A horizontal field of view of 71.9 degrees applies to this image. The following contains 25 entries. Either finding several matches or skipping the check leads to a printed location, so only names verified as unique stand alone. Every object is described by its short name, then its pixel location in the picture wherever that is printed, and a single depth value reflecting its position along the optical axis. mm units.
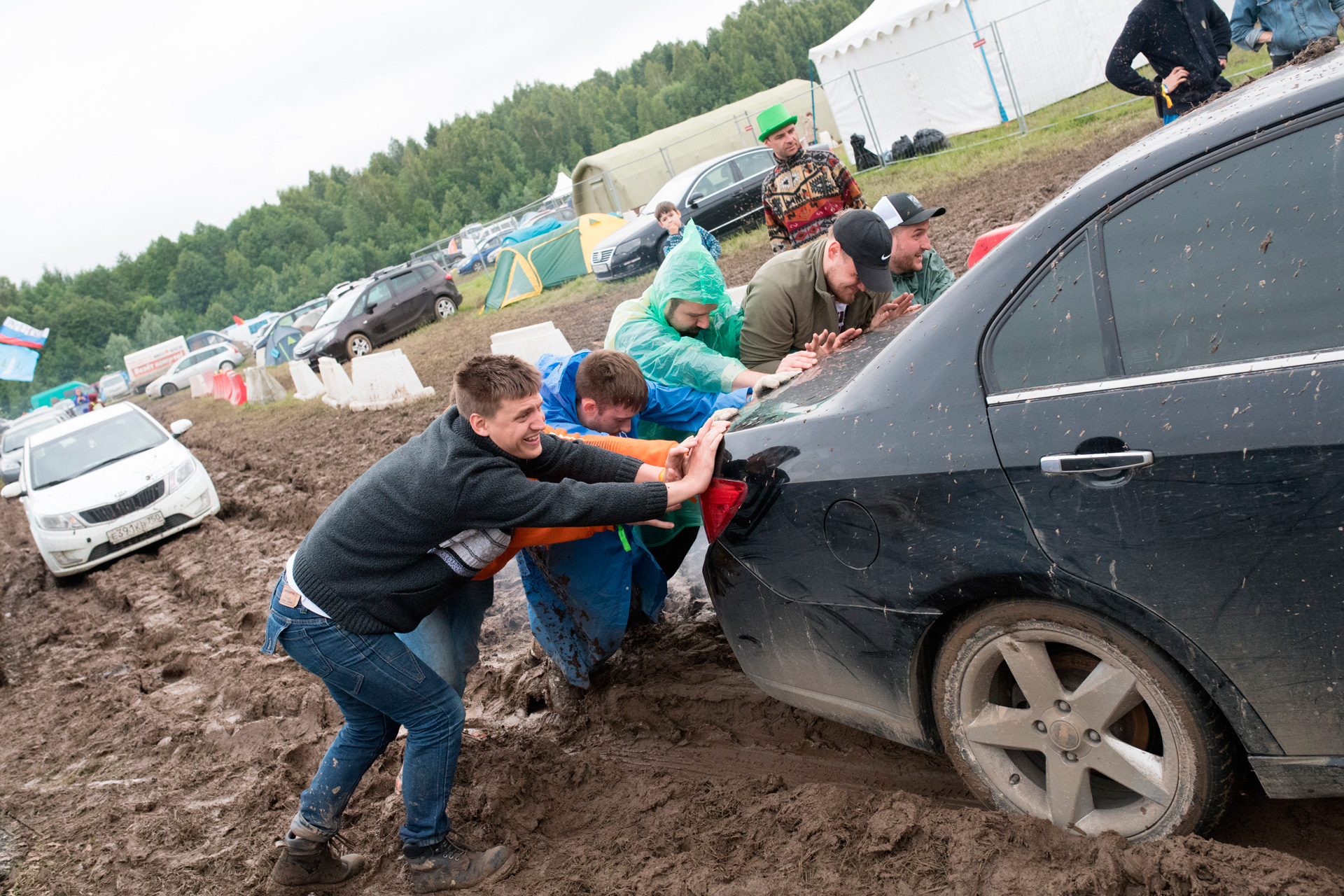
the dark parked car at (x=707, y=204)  16234
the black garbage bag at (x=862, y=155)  18281
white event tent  17219
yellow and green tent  20547
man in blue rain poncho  3545
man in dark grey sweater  2732
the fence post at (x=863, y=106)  18469
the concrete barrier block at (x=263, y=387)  19891
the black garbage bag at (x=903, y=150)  17547
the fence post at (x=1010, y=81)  15039
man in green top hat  6176
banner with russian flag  24969
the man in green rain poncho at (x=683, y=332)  3926
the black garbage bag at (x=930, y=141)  17078
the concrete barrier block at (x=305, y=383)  17188
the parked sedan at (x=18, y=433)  19461
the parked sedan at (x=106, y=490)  9117
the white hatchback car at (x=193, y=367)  37375
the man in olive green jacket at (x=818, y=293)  3736
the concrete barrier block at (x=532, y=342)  10328
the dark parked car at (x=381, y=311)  21250
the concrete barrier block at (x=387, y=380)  12953
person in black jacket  5312
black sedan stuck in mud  1763
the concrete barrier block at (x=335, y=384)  14656
